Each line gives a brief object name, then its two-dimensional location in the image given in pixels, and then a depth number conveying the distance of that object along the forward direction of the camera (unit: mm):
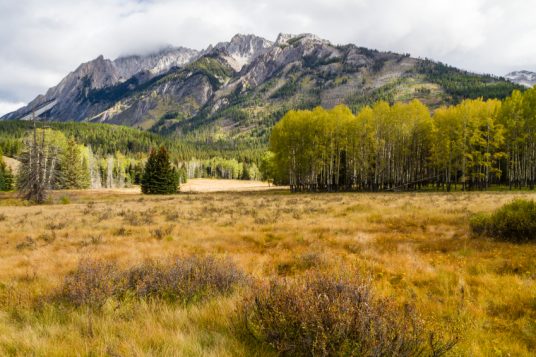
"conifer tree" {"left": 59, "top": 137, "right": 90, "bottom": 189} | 82688
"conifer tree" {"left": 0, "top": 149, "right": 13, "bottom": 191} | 92125
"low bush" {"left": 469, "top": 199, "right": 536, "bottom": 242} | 10156
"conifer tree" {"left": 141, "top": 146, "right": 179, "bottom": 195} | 62781
